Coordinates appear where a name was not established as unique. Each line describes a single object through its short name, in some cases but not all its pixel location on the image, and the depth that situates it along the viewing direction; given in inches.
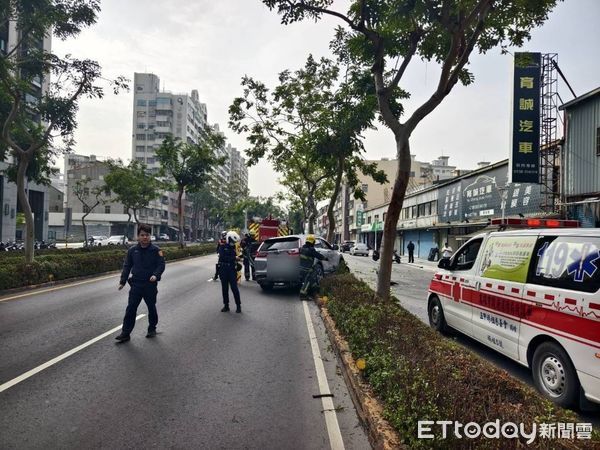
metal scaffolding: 730.8
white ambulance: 162.9
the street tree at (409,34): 303.3
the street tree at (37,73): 501.4
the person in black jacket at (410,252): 1299.0
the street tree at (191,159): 1096.8
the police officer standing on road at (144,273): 273.3
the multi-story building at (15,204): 1299.2
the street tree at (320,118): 577.0
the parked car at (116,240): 1709.2
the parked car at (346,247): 2048.5
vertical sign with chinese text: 729.0
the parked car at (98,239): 1843.5
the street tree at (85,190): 1368.1
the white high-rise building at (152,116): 3346.5
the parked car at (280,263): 480.4
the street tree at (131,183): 1316.4
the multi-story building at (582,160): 669.9
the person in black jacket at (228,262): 374.9
